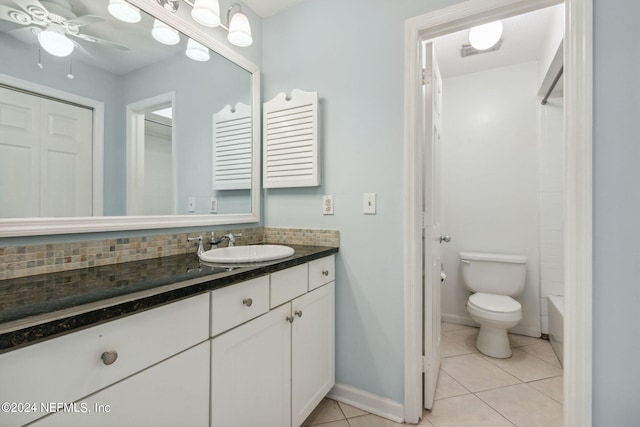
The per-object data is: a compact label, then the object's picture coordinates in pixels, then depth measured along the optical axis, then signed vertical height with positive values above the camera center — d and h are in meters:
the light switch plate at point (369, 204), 1.58 +0.05
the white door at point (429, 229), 1.56 -0.09
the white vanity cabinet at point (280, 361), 0.98 -0.61
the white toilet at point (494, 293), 2.09 -0.70
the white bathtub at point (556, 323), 2.05 -0.83
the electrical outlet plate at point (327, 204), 1.70 +0.05
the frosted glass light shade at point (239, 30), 1.54 +1.00
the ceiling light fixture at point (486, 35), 1.79 +1.13
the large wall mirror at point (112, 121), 0.95 +0.39
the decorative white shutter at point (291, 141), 1.70 +0.44
